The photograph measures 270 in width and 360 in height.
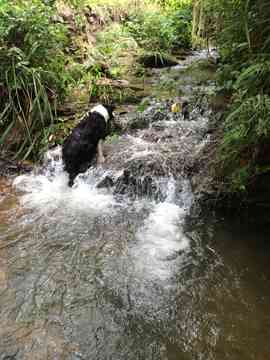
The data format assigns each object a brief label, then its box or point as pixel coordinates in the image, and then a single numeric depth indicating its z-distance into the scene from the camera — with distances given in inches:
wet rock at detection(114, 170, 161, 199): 155.7
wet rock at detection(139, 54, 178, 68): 302.8
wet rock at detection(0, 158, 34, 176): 181.2
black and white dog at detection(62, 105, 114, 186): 173.9
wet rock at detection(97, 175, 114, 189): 163.4
